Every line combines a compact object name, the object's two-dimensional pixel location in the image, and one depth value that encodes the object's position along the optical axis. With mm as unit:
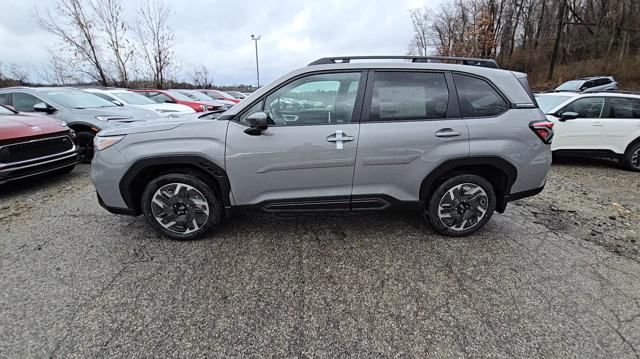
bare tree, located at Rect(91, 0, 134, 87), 19822
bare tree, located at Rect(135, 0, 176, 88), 22625
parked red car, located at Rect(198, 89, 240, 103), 16484
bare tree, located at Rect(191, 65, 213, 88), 34281
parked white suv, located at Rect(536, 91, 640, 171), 6012
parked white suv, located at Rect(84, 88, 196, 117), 8027
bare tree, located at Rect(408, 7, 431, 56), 41850
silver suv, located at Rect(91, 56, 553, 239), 2887
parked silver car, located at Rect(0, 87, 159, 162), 6172
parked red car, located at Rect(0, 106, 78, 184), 4340
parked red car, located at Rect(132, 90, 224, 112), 10953
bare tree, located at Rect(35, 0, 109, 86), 18625
